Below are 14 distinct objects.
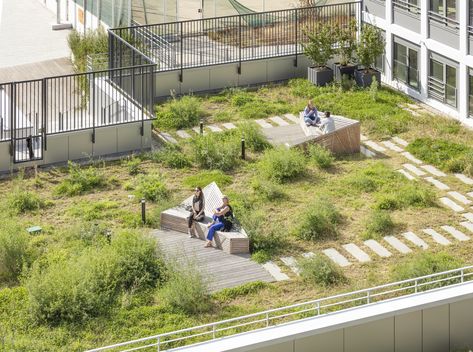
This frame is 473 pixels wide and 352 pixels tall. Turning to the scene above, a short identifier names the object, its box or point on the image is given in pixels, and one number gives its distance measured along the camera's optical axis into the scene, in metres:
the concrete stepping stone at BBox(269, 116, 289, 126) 30.00
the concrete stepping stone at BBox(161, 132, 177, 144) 28.85
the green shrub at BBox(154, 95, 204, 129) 29.97
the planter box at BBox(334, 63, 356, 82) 32.91
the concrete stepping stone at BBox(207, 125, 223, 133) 29.54
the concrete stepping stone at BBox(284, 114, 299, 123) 30.33
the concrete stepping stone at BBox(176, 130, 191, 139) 29.22
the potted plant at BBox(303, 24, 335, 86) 32.66
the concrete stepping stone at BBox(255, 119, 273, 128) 29.83
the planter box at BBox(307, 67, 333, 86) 32.97
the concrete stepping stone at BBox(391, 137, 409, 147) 28.35
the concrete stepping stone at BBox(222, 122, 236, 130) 29.73
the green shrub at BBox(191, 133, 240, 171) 26.78
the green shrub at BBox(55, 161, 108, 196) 25.41
